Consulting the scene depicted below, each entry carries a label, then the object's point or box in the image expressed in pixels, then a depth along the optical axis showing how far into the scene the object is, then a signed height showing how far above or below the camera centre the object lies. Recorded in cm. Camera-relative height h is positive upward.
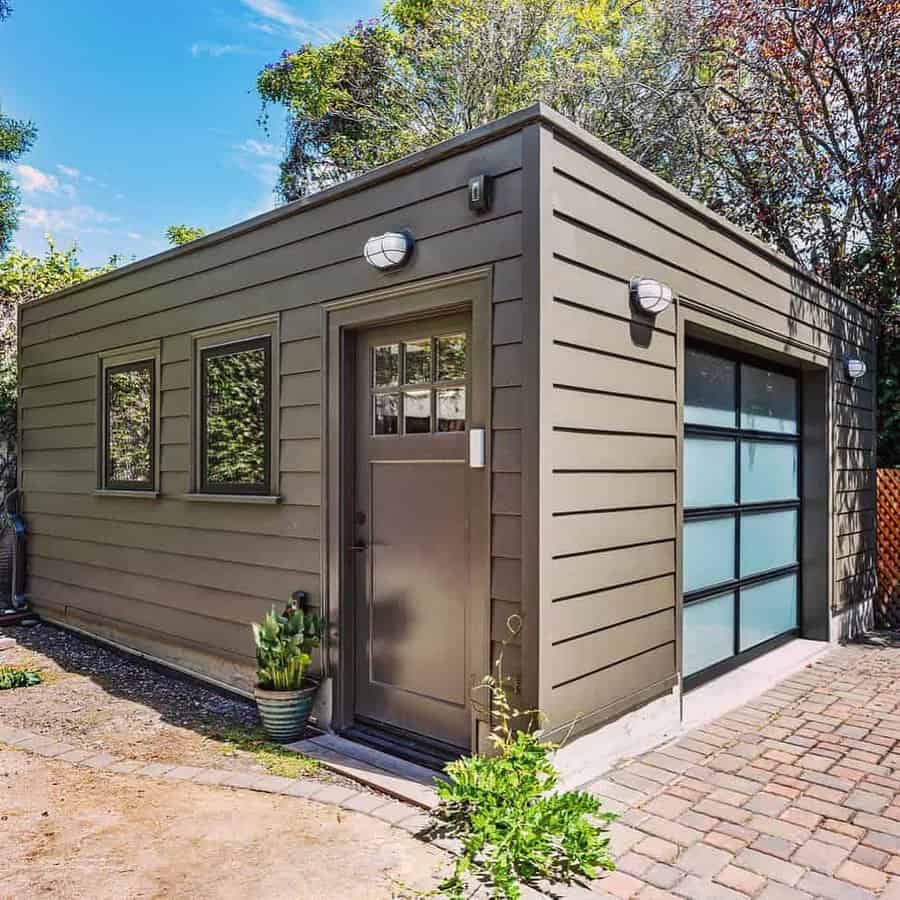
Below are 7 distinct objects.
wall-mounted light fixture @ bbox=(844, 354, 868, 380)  594 +79
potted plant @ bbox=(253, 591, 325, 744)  366 -108
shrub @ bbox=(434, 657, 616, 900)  235 -124
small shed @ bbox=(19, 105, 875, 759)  301 +12
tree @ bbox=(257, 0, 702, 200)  1164 +716
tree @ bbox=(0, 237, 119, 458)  831 +262
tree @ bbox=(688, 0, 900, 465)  747 +382
